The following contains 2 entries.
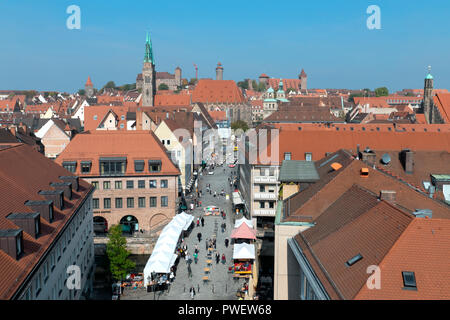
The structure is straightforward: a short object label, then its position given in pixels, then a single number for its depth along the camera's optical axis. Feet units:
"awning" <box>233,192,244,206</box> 185.66
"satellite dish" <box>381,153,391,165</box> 116.37
